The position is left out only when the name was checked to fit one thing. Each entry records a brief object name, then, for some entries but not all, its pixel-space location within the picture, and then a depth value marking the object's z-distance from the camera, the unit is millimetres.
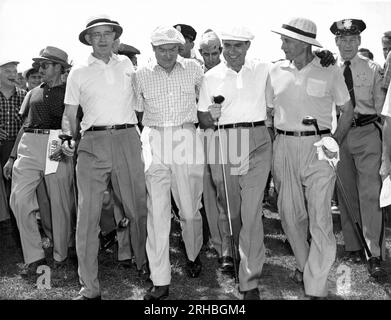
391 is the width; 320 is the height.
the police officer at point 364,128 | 7359
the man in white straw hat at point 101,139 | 6457
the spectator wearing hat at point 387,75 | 7359
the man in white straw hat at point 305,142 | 6223
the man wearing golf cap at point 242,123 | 6383
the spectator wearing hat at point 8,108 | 9156
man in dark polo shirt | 7527
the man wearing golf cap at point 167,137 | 6508
